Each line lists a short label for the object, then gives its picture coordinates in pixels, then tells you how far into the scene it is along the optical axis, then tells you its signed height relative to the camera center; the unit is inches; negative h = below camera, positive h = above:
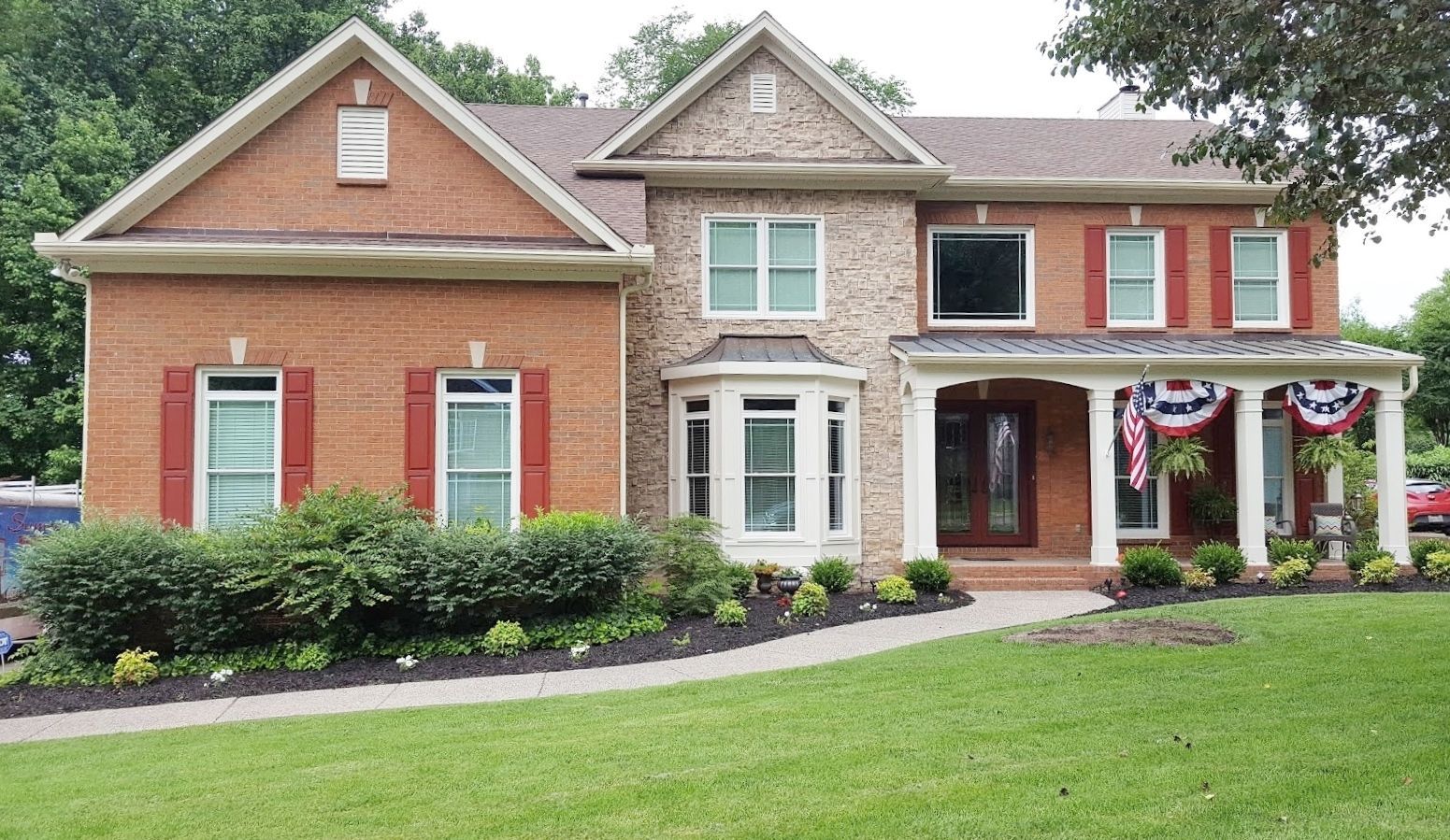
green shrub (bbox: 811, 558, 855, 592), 542.9 -57.9
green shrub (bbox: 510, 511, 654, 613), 429.4 -40.5
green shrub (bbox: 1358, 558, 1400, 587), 540.1 -57.1
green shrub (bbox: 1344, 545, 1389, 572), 560.9 -51.0
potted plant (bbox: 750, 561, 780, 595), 551.5 -58.4
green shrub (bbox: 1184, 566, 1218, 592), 540.2 -60.7
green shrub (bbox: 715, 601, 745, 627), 448.8 -64.7
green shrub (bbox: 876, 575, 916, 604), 509.7 -62.6
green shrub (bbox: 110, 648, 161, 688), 384.5 -74.5
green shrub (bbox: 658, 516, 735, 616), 474.9 -50.7
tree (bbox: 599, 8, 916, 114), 1521.9 +582.1
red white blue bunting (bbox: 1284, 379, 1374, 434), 599.8 +30.4
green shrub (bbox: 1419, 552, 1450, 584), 549.3 -55.5
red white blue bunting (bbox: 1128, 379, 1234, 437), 591.2 +28.6
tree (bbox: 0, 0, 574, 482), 840.3 +364.5
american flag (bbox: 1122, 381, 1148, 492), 549.4 +11.1
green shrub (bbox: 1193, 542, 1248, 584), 550.3 -52.6
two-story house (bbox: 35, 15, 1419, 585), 492.1 +76.5
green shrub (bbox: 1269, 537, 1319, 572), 565.4 -48.9
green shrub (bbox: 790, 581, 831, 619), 477.7 -62.8
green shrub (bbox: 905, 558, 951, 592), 537.0 -57.2
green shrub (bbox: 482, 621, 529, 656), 412.2 -68.6
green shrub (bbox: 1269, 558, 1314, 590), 542.6 -57.5
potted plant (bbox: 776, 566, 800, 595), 536.1 -60.7
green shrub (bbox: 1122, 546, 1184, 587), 548.1 -55.7
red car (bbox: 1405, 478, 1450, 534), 943.0 -42.7
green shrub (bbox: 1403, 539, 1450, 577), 567.8 -48.6
